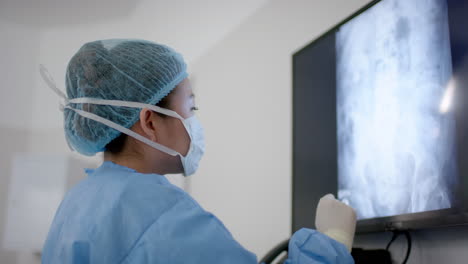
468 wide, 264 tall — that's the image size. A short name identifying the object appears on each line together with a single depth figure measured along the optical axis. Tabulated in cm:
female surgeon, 102
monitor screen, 141
